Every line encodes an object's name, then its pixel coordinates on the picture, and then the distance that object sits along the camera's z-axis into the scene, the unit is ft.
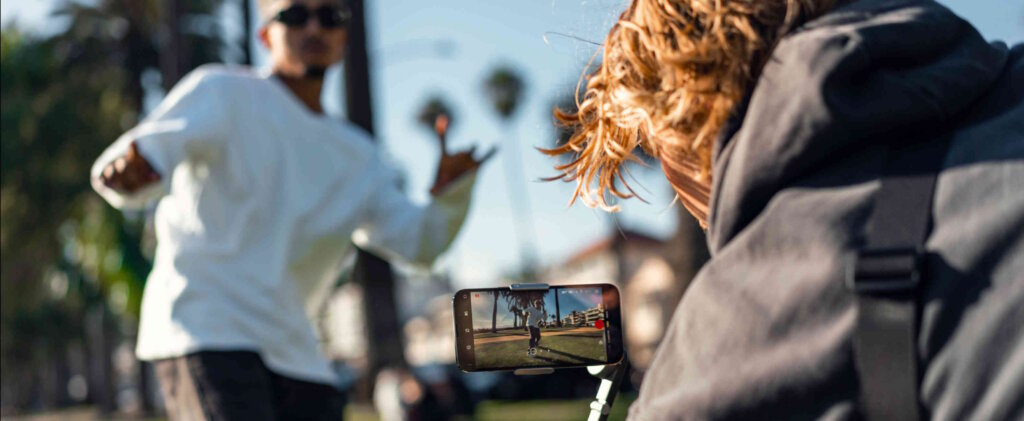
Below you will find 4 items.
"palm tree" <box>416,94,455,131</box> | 204.54
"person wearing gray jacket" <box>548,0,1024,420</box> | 3.19
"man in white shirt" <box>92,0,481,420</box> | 10.01
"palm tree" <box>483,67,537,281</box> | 207.51
